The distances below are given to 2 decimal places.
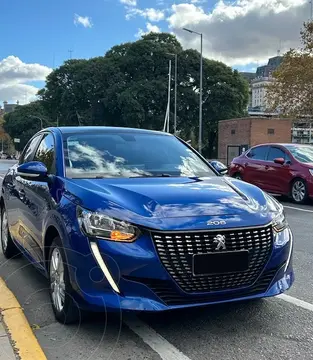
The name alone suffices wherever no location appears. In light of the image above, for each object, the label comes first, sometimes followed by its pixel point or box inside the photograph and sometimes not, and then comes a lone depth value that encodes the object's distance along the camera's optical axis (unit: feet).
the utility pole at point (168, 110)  145.59
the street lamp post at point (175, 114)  140.77
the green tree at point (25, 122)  267.80
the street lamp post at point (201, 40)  116.21
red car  38.53
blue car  10.39
